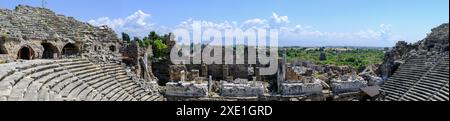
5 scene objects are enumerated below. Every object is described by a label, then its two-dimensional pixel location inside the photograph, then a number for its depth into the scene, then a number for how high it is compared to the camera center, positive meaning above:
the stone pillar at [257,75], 26.77 -2.05
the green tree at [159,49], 39.65 -0.71
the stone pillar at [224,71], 28.08 -1.89
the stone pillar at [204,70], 28.47 -1.85
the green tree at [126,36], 51.76 +0.61
